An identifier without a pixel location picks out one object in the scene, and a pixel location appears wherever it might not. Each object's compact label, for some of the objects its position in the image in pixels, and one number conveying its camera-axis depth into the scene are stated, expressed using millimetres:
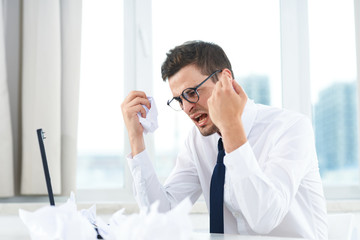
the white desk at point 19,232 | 927
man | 1132
